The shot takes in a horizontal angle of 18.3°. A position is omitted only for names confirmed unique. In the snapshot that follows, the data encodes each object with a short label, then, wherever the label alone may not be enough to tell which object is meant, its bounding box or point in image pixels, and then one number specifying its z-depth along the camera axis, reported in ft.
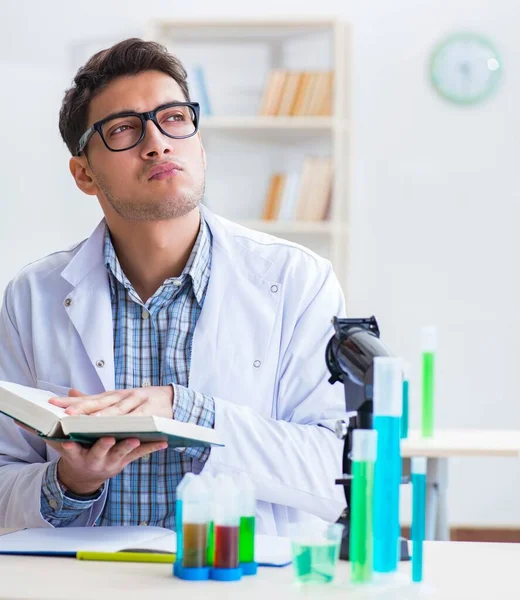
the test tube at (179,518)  5.64
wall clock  17.16
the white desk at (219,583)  5.42
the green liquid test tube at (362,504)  5.52
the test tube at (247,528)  5.64
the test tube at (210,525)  5.61
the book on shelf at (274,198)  16.62
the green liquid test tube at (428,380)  10.84
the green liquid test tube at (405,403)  5.69
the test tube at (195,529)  5.60
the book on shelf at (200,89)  16.52
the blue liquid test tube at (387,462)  5.51
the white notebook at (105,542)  6.03
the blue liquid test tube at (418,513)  5.49
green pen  5.92
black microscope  5.84
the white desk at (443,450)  10.72
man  7.00
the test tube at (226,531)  5.59
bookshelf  17.00
